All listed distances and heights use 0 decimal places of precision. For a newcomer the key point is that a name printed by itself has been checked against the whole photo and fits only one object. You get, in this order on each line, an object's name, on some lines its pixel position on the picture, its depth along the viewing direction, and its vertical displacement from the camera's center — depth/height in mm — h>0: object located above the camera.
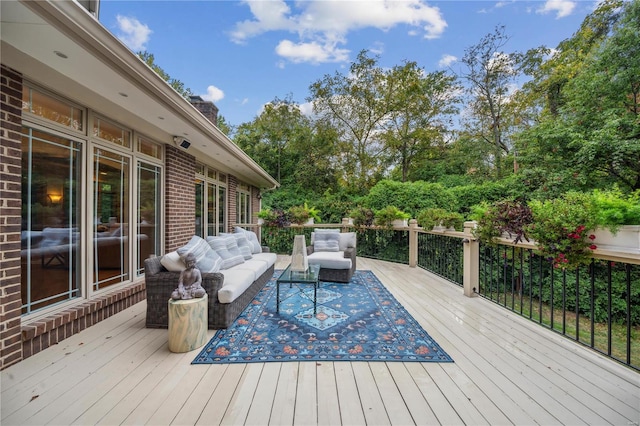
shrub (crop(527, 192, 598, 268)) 2312 -129
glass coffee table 3496 -856
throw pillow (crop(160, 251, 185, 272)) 2957 -540
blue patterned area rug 2357 -1231
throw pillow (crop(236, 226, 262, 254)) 5195 -524
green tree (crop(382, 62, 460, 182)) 11844 +4564
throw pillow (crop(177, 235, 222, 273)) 3071 -489
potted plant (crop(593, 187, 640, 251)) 2100 -47
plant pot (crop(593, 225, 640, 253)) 2070 -192
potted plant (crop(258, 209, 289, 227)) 7629 -117
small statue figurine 2543 -677
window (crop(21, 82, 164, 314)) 2518 +126
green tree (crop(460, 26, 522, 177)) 10648 +5191
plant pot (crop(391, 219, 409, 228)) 6641 -219
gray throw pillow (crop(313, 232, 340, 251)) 5668 -571
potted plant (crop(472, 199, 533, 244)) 2949 -71
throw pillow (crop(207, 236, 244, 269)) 3926 -566
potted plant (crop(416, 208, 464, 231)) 4840 -103
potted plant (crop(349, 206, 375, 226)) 7105 -76
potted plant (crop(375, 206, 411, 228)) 6695 -94
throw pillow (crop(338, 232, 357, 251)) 5739 -571
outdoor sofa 2926 -808
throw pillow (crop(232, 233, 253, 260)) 4646 -559
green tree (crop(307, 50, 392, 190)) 12008 +4616
